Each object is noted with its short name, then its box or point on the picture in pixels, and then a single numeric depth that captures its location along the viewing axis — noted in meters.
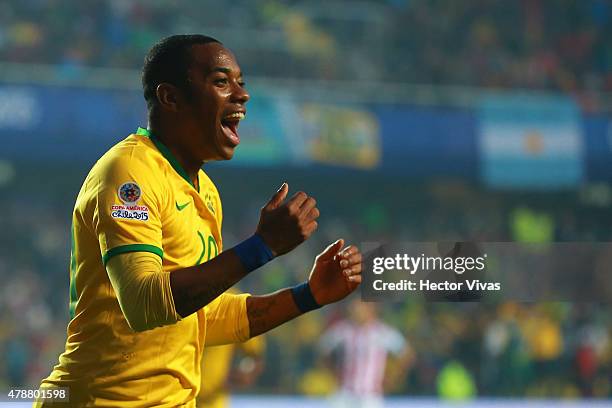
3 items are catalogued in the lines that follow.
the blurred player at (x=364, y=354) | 24.62
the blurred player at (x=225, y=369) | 11.64
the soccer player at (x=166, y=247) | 5.02
